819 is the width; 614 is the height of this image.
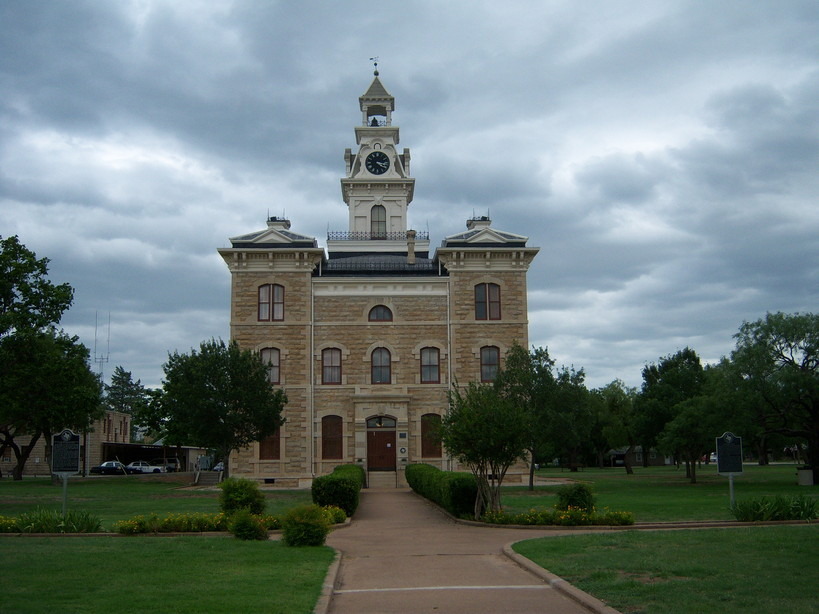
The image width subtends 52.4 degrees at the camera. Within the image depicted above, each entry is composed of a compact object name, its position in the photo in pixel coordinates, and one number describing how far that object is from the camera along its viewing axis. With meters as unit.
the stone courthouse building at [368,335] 42.44
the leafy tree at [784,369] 35.81
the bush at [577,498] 20.52
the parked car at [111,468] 66.88
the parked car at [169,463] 77.09
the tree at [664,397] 48.88
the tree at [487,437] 21.25
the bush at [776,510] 18.50
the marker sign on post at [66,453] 20.81
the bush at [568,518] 19.27
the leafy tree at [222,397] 37.00
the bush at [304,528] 15.89
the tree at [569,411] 36.81
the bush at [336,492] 22.66
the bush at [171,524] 18.08
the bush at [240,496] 20.03
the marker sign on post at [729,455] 21.22
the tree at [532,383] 36.03
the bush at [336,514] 20.82
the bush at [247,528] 16.95
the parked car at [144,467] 70.88
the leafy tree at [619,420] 64.31
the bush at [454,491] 22.45
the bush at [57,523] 18.06
